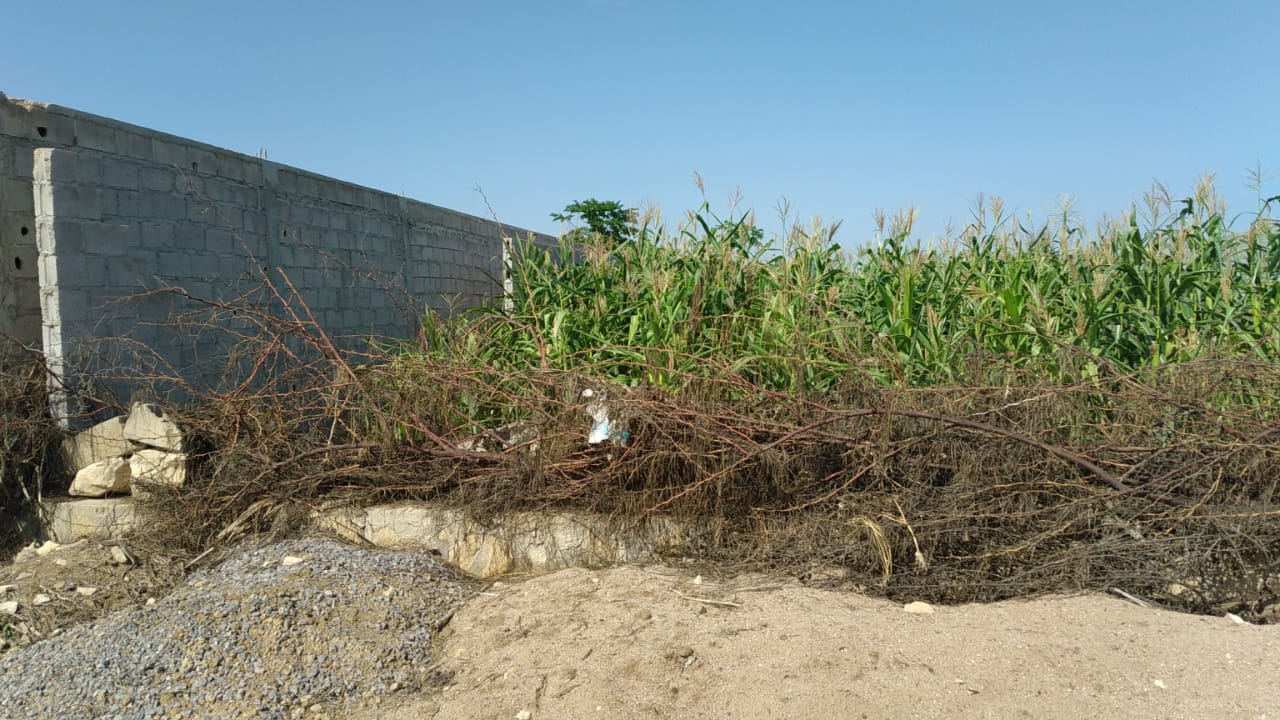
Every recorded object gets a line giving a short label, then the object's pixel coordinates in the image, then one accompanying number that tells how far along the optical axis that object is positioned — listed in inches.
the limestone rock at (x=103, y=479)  205.5
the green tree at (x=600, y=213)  729.0
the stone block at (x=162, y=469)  201.6
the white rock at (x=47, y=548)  200.7
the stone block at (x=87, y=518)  205.0
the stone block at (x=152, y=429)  204.5
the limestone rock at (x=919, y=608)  147.6
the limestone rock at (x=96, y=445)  211.6
